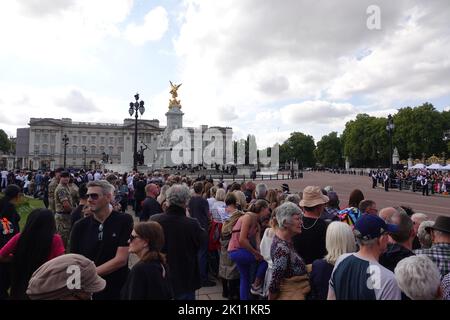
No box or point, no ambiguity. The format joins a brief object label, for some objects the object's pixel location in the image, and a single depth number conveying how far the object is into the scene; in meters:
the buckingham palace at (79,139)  124.88
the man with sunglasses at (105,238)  3.72
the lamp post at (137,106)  24.50
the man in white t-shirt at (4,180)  24.13
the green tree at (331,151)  128.25
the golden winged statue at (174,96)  56.34
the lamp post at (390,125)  32.19
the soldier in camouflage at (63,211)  7.13
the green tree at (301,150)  147.62
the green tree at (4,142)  137.00
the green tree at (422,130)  75.50
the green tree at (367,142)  87.38
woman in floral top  3.59
